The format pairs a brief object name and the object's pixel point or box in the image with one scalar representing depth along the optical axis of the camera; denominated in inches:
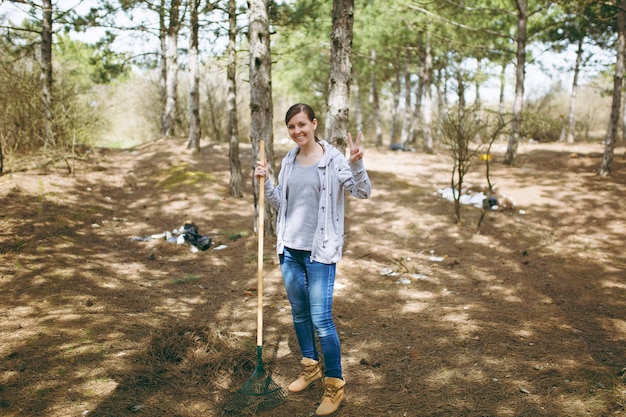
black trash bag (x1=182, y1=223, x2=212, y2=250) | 283.4
